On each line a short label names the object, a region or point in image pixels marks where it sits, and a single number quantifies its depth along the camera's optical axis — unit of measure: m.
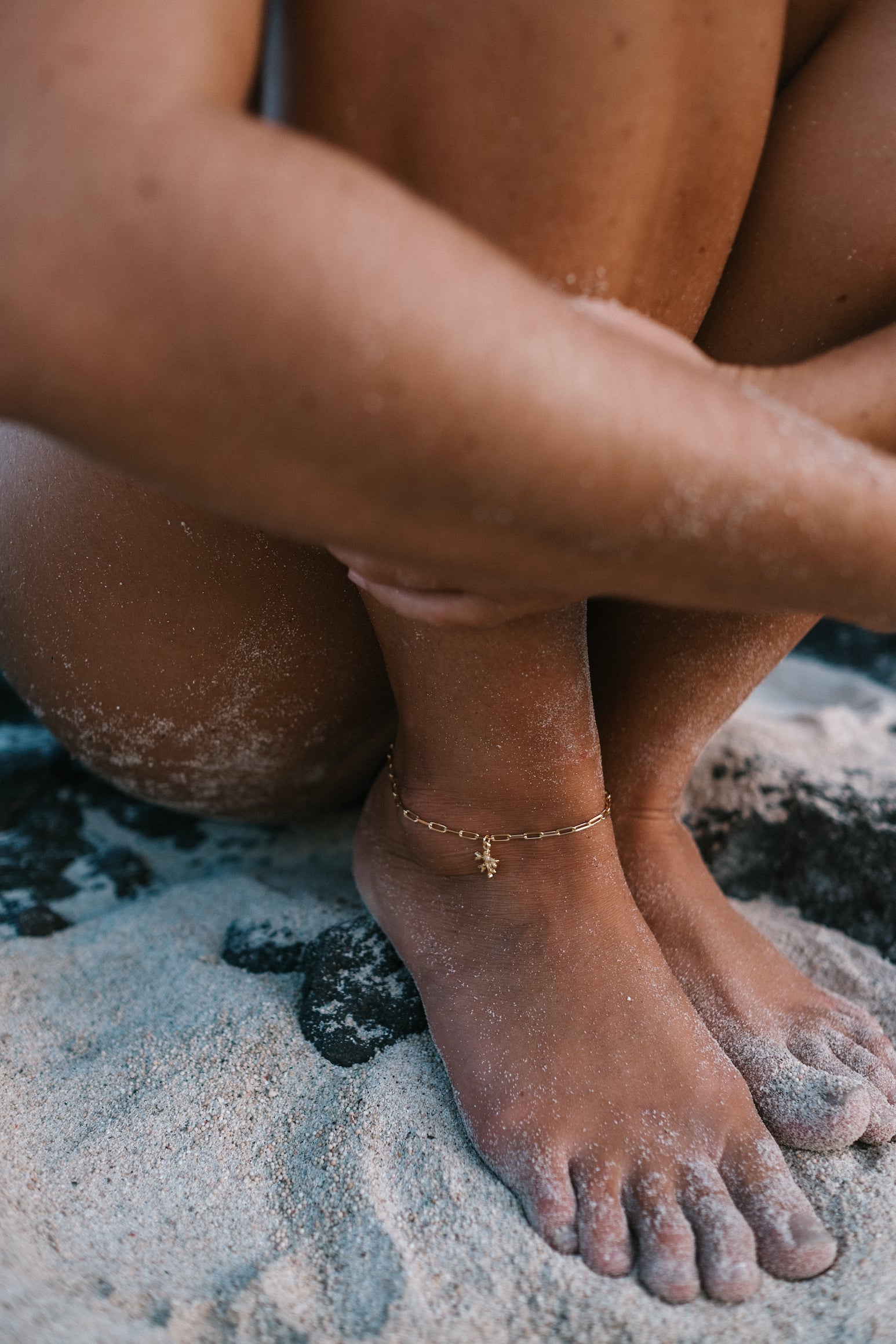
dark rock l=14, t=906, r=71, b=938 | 0.53
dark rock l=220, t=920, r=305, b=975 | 0.51
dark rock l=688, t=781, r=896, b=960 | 0.56
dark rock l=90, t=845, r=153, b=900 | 0.59
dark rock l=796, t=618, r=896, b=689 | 0.87
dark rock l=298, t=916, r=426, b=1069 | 0.47
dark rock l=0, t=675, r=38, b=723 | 0.70
